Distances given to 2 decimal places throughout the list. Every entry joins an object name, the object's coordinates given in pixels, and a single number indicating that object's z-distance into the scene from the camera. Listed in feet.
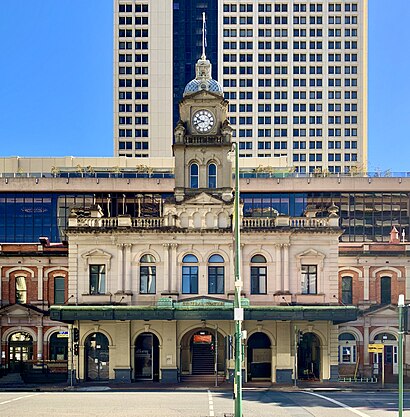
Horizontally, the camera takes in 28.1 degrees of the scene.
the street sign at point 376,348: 191.52
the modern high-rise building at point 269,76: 431.43
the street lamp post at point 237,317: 109.73
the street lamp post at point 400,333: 92.23
